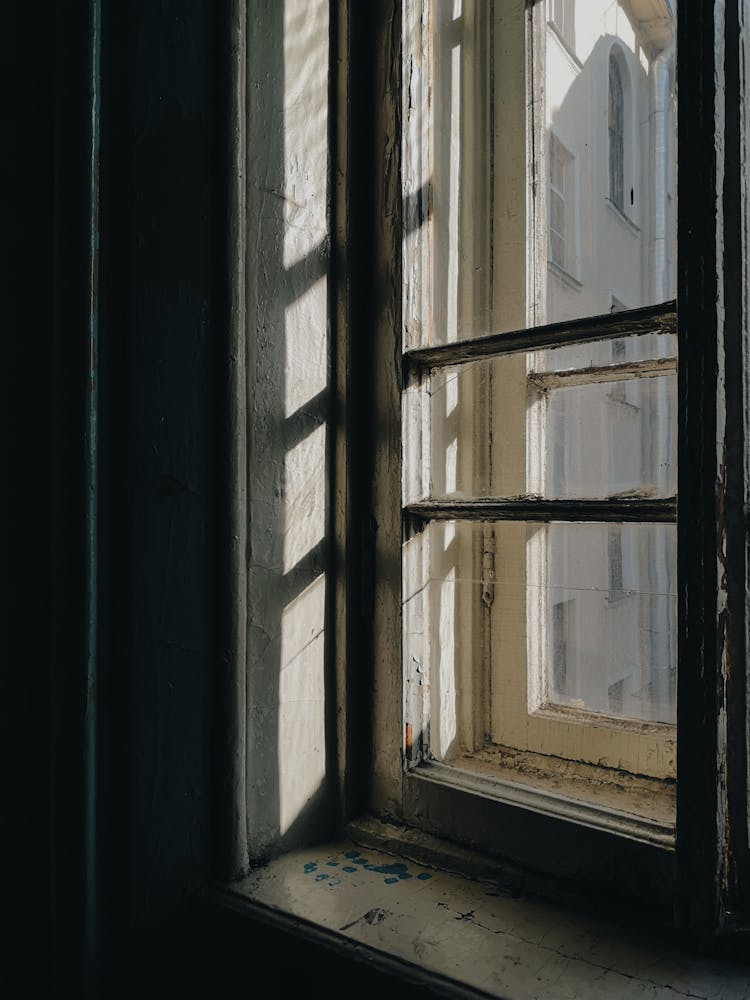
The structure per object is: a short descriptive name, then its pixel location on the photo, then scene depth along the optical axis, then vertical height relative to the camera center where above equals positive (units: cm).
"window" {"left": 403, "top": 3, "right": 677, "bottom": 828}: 91 +1
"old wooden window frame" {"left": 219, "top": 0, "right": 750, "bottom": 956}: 73 -2
